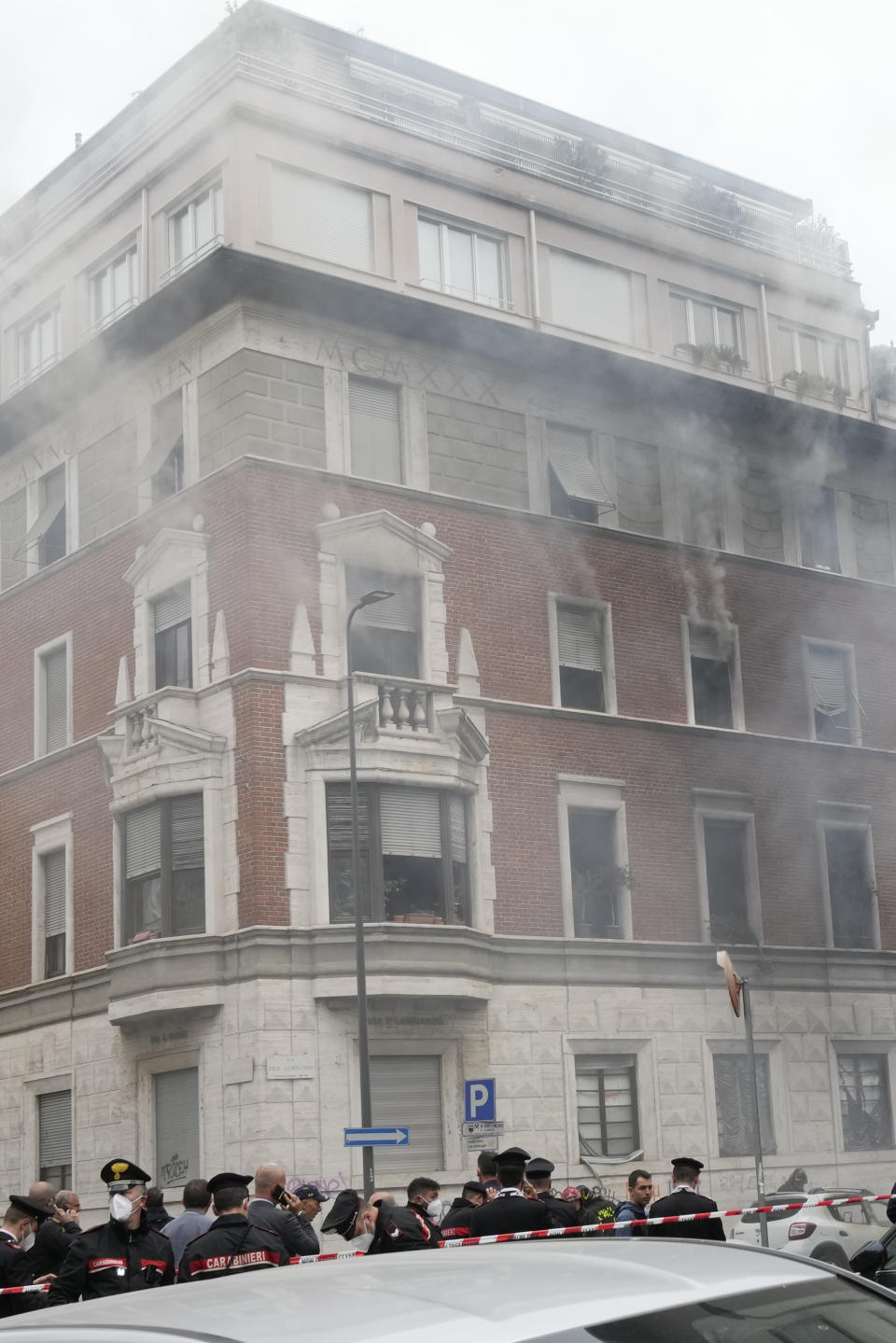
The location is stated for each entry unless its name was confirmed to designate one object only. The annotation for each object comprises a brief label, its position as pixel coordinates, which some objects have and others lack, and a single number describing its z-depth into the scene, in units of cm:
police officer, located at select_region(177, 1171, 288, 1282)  803
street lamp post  2189
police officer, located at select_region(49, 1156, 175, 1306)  816
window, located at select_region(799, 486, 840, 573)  3050
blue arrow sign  2112
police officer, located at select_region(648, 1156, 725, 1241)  1123
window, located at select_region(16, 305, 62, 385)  2894
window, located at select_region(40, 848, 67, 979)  2680
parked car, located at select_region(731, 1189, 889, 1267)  1945
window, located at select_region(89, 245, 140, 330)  2739
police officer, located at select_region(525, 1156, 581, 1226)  1088
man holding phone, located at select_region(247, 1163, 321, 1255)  932
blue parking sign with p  2264
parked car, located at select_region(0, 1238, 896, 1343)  269
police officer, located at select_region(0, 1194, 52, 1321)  941
